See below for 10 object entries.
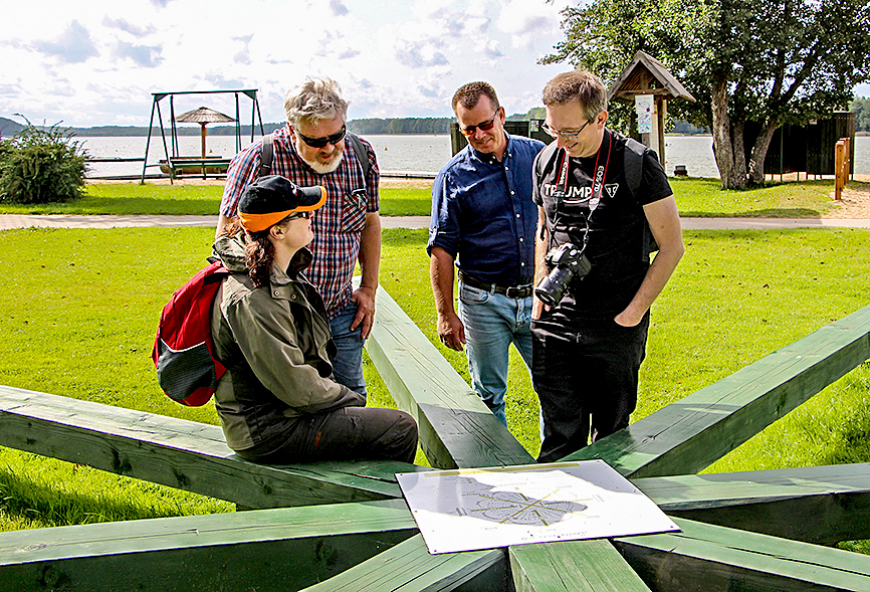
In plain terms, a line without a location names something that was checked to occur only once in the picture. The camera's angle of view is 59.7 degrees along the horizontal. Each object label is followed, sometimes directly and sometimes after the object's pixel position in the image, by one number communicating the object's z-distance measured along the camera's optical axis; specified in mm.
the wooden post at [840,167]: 17031
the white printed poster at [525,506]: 2111
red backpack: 2520
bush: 18531
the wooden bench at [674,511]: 1916
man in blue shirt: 3668
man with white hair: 3033
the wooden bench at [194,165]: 23000
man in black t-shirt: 2869
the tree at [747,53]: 19312
